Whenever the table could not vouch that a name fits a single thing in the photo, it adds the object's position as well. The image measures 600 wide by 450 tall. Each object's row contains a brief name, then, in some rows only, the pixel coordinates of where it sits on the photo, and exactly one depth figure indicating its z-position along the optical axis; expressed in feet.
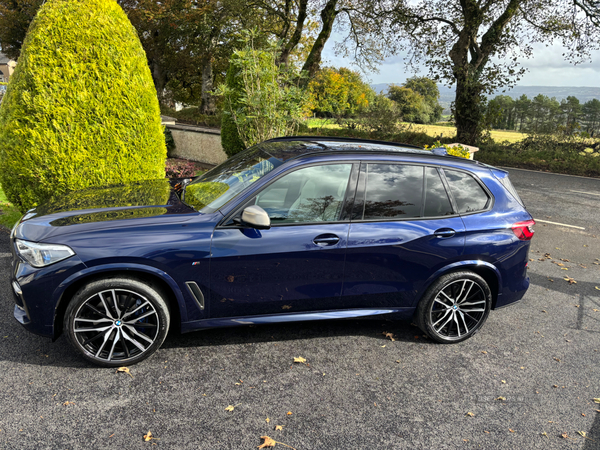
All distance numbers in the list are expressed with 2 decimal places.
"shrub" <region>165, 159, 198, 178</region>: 38.50
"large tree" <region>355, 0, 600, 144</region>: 58.54
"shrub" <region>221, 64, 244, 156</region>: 40.52
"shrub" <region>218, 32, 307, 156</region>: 30.73
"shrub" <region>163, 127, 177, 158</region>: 50.63
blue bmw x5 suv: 10.96
